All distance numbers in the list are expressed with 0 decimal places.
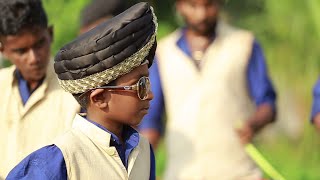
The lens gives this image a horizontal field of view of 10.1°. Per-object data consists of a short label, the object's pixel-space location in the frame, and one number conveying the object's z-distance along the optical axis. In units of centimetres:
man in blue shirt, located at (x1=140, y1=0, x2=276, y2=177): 1065
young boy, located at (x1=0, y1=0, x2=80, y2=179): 860
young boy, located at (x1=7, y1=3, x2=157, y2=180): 658
